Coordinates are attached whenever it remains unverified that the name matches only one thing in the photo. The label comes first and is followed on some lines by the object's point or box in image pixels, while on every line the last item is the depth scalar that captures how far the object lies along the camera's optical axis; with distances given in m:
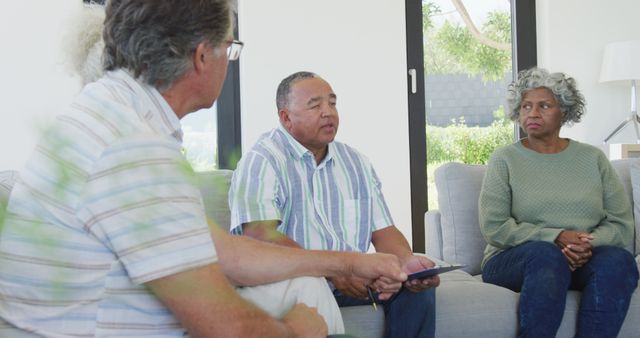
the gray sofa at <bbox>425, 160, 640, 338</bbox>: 2.45
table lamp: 4.93
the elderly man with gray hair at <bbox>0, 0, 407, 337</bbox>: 0.76
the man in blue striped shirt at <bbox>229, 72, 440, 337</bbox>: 2.24
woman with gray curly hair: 2.50
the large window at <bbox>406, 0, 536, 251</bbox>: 5.25
